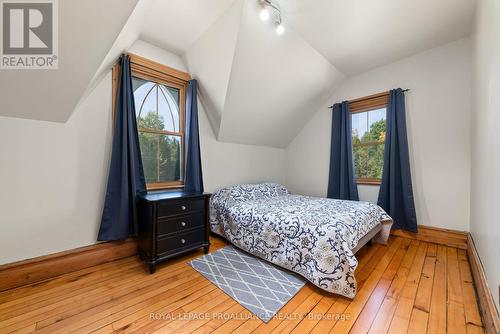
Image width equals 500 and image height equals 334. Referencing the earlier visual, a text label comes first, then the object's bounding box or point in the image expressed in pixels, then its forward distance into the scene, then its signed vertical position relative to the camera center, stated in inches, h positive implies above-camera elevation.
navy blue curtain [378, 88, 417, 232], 104.0 -2.3
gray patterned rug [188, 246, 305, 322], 56.8 -38.9
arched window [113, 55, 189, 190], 93.3 +23.6
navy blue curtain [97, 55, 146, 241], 78.1 -2.7
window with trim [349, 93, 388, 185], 118.7 +19.2
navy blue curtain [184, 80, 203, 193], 101.7 +8.3
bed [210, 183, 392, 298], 60.6 -24.2
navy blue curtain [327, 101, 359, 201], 123.3 +5.3
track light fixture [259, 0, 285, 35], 72.7 +59.0
